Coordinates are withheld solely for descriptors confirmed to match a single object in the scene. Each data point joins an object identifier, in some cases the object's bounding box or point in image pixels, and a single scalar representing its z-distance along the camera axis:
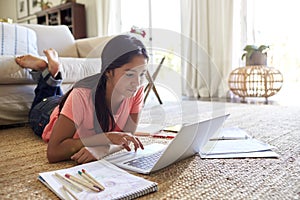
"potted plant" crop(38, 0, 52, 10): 4.43
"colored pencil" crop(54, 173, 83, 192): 0.66
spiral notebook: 0.64
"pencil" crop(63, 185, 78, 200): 0.62
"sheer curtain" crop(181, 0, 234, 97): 2.99
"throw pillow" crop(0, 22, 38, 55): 1.77
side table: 2.67
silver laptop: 0.78
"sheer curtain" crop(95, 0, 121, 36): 3.98
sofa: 1.50
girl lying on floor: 0.87
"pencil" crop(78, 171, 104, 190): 0.66
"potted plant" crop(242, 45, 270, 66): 2.70
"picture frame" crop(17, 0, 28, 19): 5.09
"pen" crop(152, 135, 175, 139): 1.26
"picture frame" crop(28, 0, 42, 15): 4.82
